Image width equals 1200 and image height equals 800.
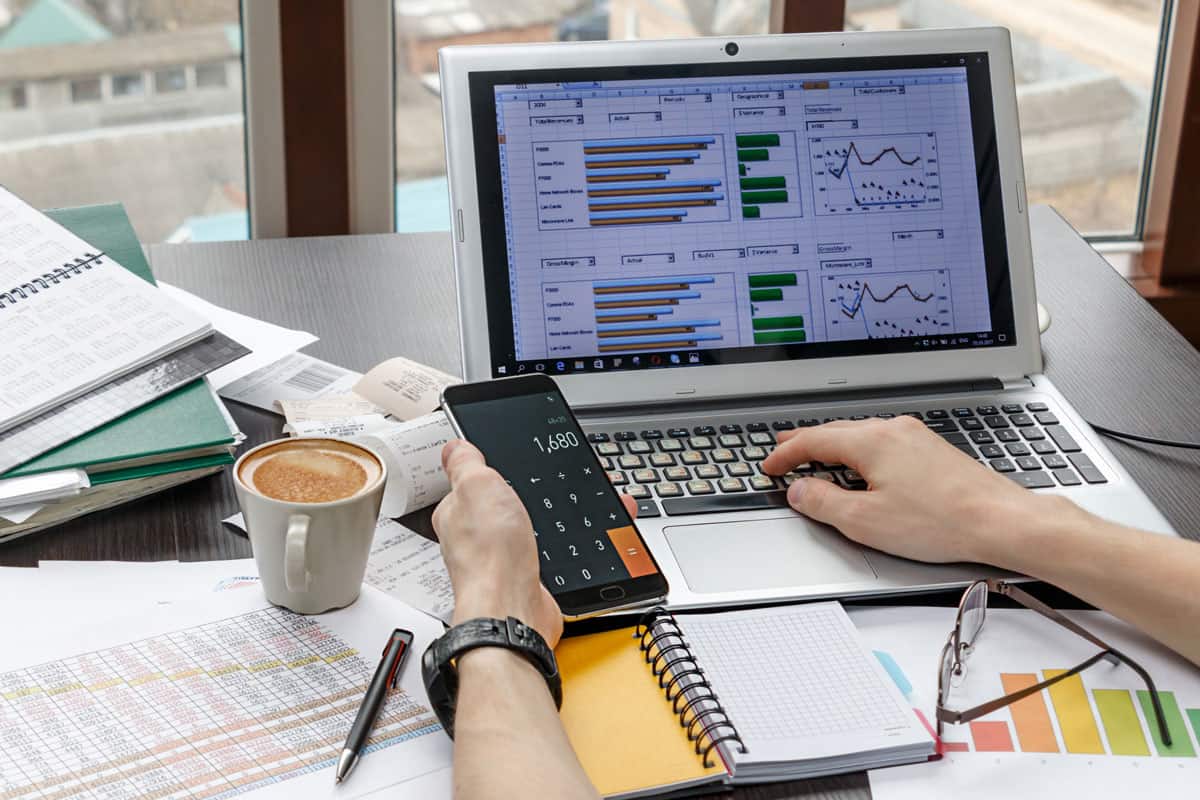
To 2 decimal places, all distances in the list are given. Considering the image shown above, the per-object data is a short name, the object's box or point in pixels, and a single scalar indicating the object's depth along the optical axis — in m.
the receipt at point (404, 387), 1.70
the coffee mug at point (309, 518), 1.48
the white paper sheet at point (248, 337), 1.76
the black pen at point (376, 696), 1.40
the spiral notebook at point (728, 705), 1.41
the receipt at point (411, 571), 1.53
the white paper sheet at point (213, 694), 1.39
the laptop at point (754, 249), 1.67
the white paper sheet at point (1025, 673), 1.41
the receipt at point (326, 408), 1.70
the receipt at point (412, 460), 1.61
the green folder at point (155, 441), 1.59
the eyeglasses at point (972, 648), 1.44
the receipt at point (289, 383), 1.74
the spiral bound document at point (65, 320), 1.62
